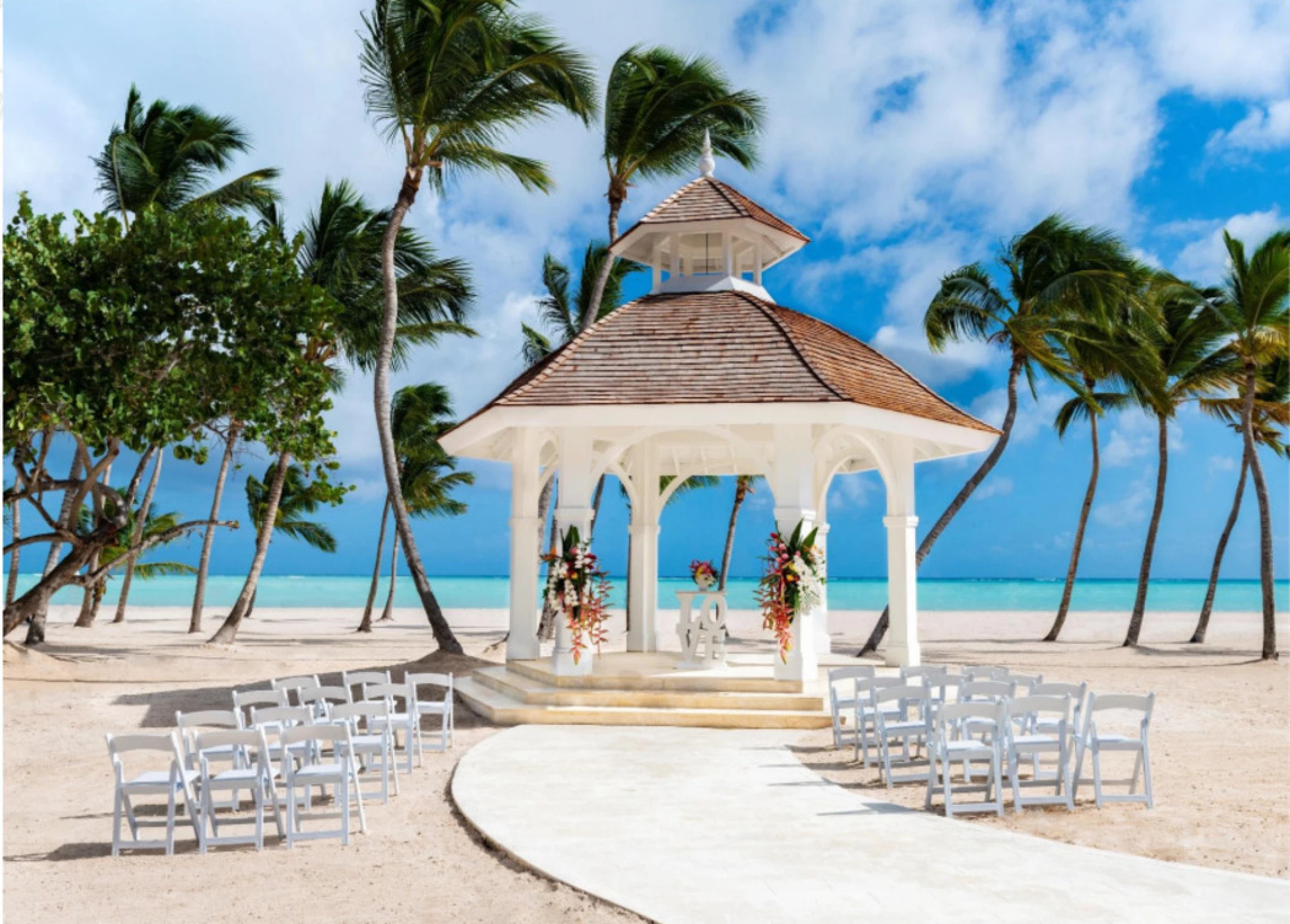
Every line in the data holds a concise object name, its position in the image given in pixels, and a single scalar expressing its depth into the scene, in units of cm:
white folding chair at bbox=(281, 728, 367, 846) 756
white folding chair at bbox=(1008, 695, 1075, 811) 816
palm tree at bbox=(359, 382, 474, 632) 3800
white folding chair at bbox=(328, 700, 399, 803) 892
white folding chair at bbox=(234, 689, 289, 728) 954
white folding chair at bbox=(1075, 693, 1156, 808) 834
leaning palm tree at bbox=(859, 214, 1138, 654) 2352
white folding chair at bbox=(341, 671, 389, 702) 1105
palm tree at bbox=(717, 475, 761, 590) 3388
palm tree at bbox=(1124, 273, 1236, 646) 2667
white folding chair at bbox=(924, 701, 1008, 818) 798
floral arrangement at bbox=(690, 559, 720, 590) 1487
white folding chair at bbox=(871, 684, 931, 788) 923
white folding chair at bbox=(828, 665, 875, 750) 1073
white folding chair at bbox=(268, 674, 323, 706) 1027
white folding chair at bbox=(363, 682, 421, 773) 1038
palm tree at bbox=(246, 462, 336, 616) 3869
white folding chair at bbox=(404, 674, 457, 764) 1080
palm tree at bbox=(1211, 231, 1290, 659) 2342
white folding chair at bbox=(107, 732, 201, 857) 750
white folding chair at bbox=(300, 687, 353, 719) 1023
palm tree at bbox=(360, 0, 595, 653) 2014
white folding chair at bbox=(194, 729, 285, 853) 757
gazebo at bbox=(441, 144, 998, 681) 1352
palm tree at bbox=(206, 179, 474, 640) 2761
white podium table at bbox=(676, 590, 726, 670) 1437
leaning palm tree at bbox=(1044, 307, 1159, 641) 2358
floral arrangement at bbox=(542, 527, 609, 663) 1376
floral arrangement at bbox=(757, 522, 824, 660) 1321
